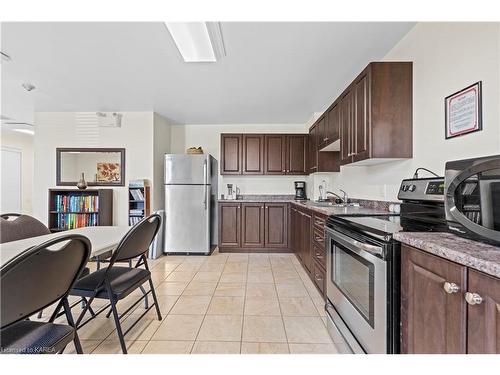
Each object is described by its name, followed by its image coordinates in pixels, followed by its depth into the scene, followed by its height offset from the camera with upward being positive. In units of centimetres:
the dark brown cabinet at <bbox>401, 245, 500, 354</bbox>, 75 -42
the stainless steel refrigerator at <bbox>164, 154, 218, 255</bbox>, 430 -29
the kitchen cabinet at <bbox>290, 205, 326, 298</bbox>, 254 -68
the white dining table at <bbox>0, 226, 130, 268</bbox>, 142 -38
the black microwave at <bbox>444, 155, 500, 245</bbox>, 92 -4
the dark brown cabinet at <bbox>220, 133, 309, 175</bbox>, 469 +63
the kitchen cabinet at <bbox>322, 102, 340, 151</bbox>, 292 +78
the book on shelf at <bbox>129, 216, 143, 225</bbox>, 430 -55
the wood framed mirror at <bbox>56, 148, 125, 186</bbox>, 437 +37
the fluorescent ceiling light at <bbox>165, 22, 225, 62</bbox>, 190 +125
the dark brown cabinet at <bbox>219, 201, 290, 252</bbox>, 443 -69
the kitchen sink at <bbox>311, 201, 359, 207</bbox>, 316 -22
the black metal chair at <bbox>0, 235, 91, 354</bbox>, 95 -44
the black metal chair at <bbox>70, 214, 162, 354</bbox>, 164 -67
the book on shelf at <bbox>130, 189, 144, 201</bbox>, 429 -12
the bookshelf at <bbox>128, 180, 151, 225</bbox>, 424 -20
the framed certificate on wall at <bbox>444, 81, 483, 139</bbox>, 147 +48
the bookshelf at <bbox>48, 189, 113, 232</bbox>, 412 -35
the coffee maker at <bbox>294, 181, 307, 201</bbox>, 479 -4
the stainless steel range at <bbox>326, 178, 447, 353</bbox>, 121 -46
